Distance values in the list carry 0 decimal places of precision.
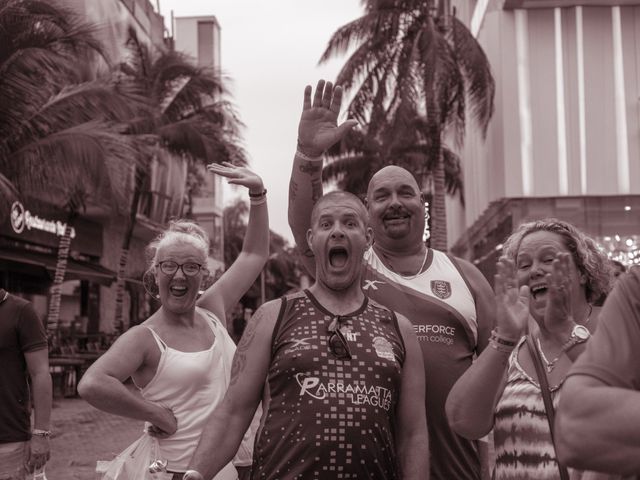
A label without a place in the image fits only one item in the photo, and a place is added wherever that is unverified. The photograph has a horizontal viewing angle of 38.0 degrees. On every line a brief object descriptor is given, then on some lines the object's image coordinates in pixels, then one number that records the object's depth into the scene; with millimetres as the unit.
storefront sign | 24295
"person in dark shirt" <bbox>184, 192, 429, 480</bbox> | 3020
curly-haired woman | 2895
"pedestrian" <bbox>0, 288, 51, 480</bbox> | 5184
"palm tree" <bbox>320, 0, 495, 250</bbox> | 26531
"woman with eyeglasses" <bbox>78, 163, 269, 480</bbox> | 3984
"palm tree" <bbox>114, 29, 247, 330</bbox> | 25766
